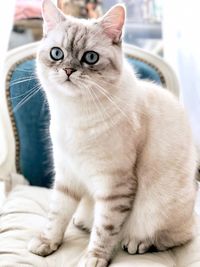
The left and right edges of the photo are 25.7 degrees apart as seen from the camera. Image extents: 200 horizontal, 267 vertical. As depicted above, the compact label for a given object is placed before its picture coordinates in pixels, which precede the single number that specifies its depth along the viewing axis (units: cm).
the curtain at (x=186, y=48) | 174
